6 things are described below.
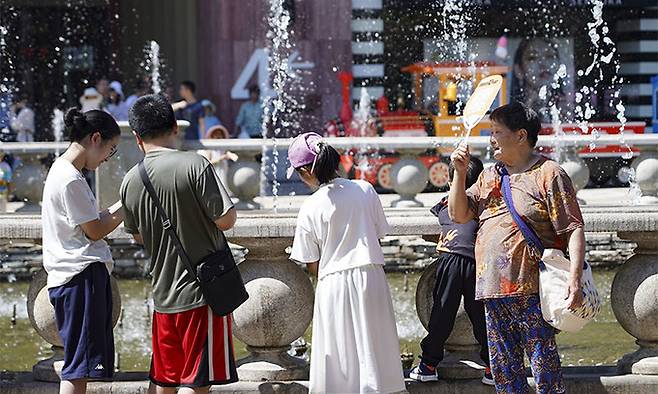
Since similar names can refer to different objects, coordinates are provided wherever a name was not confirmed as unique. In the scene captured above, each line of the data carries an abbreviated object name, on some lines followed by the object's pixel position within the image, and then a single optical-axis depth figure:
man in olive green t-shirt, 9.97
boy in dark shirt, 11.29
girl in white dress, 10.42
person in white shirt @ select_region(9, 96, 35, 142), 37.44
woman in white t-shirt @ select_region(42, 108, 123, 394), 10.46
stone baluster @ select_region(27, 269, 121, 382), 11.52
